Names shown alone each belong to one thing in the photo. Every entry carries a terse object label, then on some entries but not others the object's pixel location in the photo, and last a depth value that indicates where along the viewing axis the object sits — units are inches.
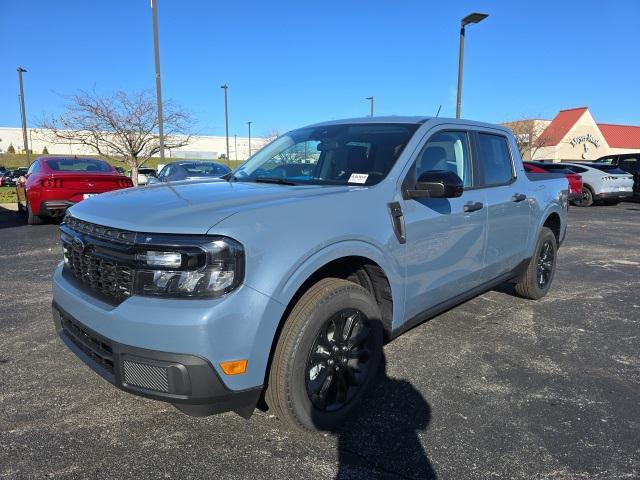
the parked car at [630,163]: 748.0
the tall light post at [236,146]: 3070.6
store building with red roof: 2071.9
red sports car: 363.6
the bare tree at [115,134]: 829.2
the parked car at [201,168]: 482.1
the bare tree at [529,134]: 1648.6
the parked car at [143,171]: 870.1
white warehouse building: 2758.4
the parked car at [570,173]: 647.8
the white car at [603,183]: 686.5
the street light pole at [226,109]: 1536.7
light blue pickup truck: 86.0
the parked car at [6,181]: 1257.1
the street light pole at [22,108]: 1130.0
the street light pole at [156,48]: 565.6
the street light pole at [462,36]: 547.5
